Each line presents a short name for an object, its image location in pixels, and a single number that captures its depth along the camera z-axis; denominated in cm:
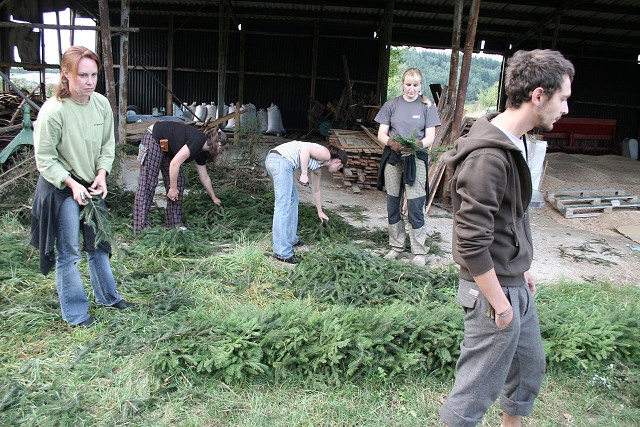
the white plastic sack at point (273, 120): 1653
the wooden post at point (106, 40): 755
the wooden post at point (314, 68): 1642
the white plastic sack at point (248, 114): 1569
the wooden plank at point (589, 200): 851
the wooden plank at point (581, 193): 886
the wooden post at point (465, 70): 756
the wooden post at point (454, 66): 816
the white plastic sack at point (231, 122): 1597
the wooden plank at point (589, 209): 819
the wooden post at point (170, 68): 1622
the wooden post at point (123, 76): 803
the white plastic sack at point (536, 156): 817
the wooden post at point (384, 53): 1421
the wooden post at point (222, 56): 1294
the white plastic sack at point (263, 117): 1639
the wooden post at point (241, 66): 1652
